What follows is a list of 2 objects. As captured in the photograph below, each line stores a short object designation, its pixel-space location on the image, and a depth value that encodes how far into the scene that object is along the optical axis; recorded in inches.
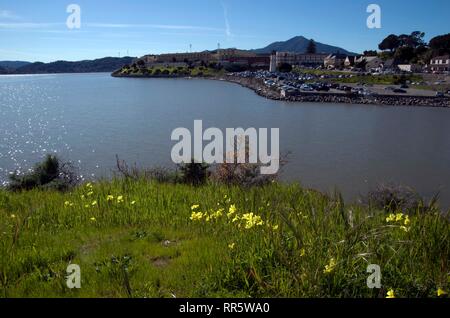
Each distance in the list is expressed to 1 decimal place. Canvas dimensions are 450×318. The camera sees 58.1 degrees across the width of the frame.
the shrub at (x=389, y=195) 370.6
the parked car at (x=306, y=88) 2561.0
